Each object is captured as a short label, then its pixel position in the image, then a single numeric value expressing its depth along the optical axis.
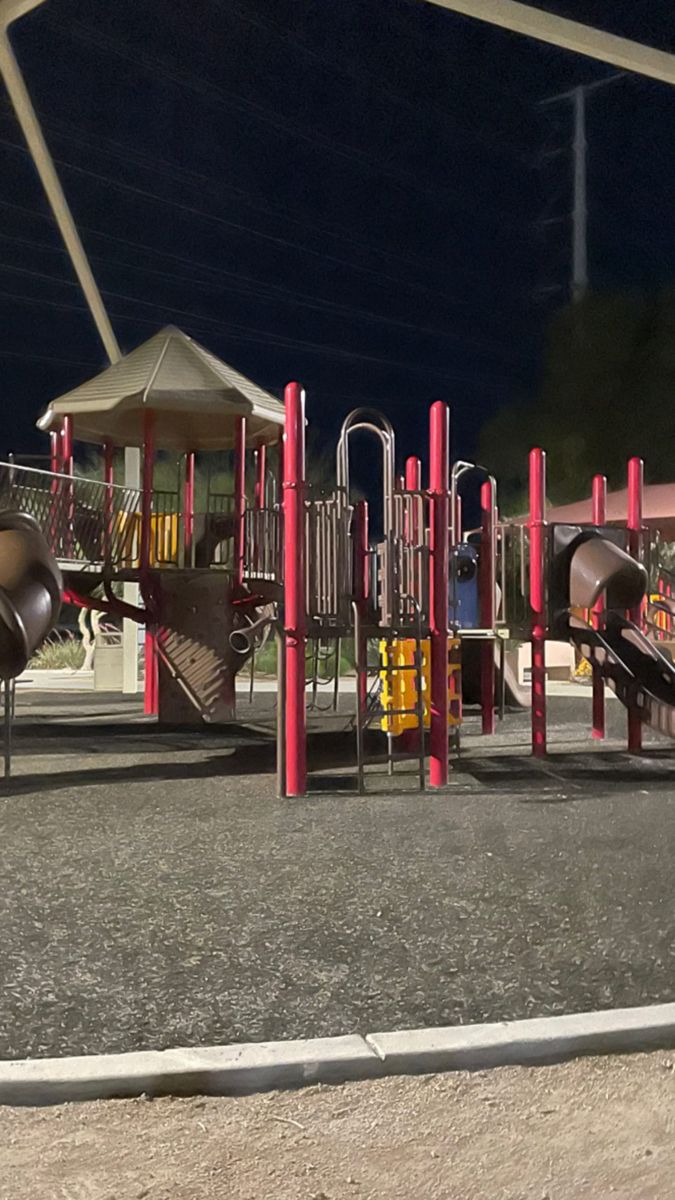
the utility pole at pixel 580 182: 43.03
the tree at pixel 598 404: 42.88
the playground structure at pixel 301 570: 10.75
